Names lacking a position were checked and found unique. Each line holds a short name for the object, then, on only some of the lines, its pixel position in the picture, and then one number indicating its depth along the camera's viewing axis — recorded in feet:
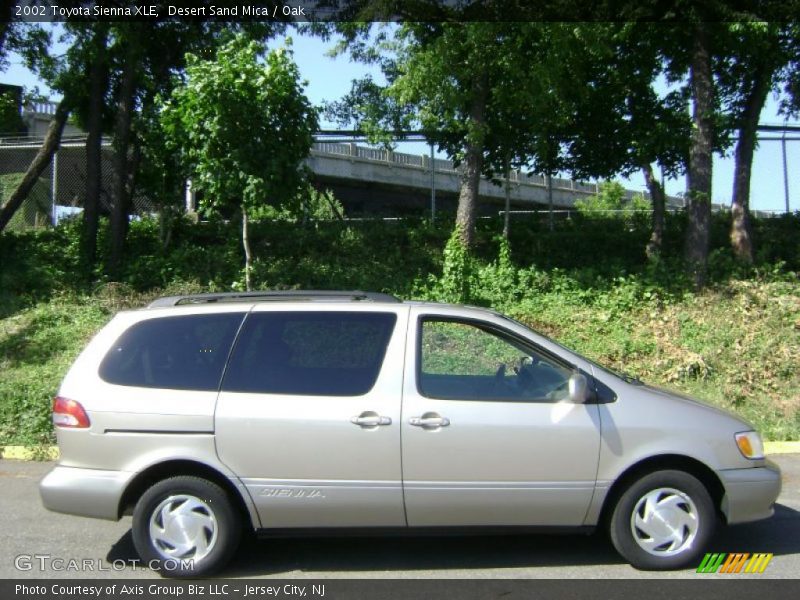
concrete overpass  57.77
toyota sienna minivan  16.66
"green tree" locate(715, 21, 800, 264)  44.80
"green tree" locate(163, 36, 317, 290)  37.11
